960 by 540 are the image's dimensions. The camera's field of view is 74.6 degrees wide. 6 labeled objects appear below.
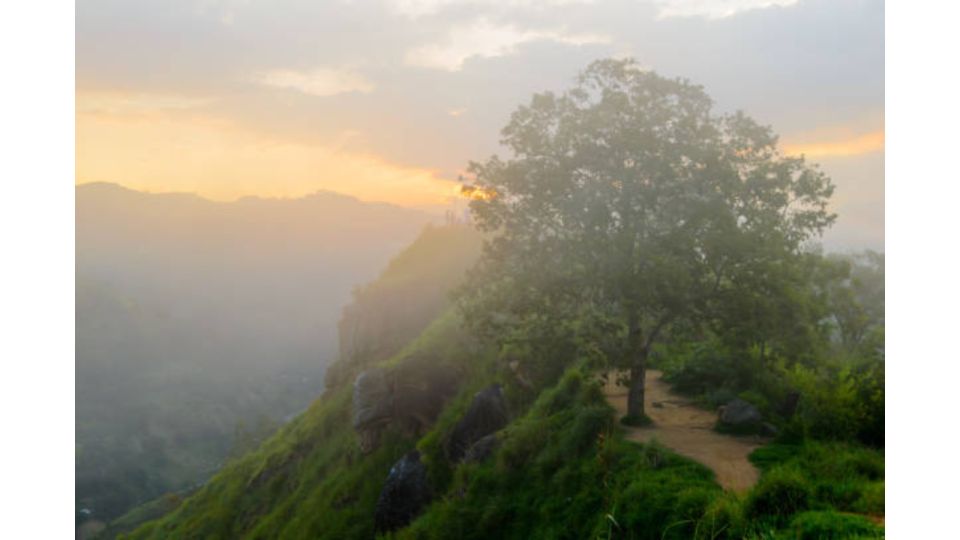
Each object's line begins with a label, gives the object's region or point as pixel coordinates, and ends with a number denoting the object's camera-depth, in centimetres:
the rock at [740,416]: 1585
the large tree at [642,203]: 1515
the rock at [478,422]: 2077
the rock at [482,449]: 1862
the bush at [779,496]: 960
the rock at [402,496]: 1980
